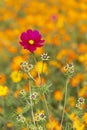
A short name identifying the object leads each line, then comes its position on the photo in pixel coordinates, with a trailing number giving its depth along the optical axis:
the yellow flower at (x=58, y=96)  3.68
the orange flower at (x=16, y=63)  3.89
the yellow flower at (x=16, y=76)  3.23
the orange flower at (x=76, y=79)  3.76
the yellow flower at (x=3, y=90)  2.87
